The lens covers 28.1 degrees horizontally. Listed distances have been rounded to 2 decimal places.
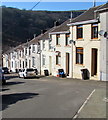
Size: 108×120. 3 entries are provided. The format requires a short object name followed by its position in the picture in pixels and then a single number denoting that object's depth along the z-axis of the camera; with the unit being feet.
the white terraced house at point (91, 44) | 67.21
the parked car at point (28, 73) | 98.32
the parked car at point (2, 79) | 70.48
